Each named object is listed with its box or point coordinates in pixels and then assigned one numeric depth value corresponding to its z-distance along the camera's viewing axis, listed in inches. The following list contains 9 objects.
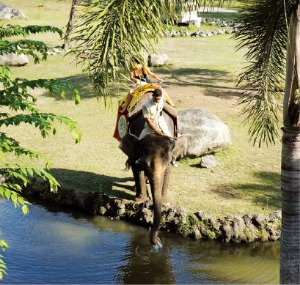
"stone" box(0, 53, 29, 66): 928.9
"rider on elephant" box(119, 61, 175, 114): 512.7
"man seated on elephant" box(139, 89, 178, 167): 453.1
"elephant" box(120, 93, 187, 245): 438.6
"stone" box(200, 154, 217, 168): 580.4
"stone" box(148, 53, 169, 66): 956.0
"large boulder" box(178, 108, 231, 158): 593.3
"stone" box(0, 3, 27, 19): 1291.8
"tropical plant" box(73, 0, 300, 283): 297.6
